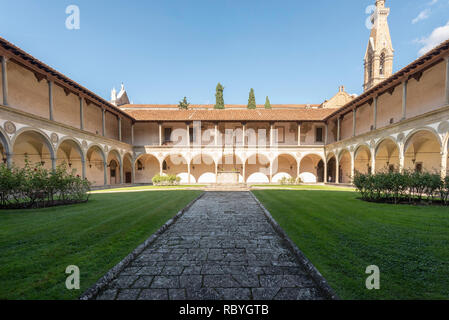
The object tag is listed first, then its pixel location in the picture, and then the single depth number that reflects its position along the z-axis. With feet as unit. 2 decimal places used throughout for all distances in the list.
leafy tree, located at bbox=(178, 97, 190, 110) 137.08
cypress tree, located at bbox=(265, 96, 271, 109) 141.69
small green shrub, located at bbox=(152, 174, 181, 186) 68.51
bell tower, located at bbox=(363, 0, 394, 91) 117.19
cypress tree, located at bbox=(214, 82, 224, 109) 139.85
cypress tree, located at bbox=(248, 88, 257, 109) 138.41
